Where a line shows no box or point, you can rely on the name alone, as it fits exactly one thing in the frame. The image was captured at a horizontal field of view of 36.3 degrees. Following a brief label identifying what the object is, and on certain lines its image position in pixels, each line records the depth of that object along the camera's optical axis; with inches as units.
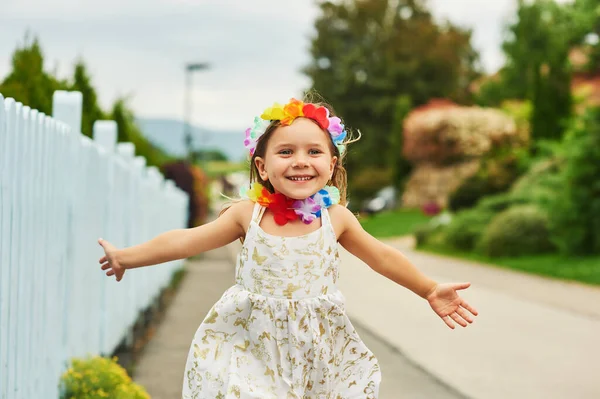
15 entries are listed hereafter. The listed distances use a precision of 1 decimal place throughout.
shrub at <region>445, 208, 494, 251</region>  877.3
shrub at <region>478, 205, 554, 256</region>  752.3
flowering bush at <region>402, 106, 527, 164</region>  1482.5
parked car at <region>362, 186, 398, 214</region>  1676.9
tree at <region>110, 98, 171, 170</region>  538.9
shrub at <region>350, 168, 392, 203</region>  1801.2
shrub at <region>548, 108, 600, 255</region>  621.6
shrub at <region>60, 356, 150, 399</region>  186.7
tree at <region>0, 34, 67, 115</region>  263.1
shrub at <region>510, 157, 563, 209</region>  883.4
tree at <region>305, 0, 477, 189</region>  2001.7
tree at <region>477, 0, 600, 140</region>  1764.3
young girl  128.3
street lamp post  1301.7
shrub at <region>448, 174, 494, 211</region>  1072.8
